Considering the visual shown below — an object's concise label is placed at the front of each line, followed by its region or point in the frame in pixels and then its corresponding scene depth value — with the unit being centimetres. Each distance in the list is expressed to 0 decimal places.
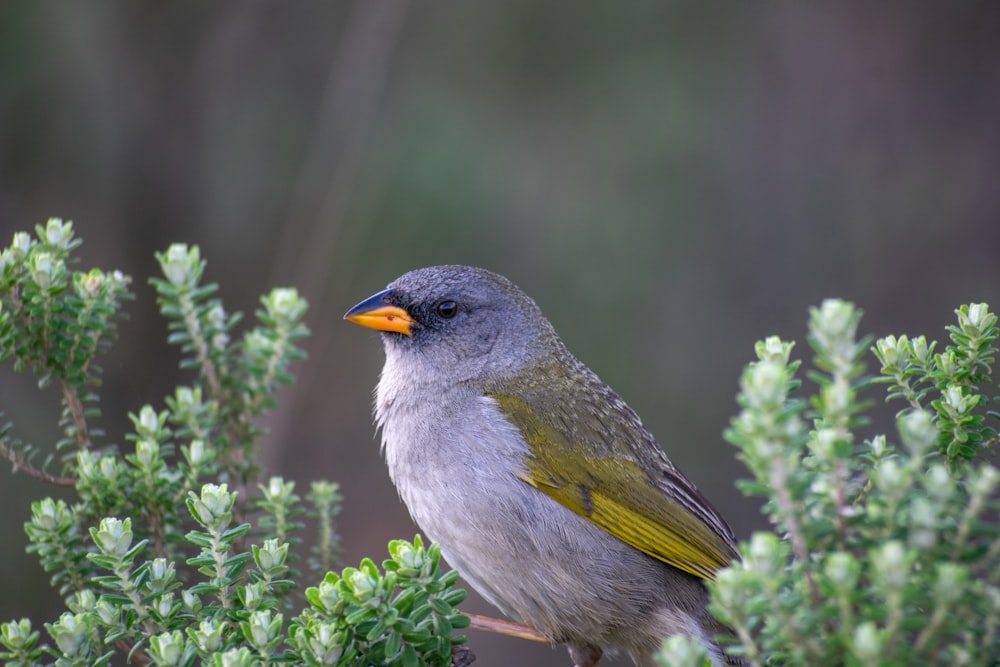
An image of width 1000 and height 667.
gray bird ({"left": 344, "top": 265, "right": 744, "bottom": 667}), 683
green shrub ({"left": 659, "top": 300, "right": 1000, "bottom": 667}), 325
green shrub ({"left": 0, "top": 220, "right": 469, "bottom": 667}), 460
